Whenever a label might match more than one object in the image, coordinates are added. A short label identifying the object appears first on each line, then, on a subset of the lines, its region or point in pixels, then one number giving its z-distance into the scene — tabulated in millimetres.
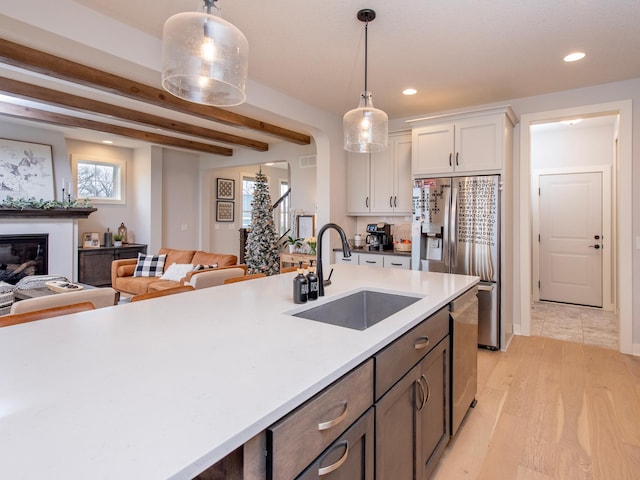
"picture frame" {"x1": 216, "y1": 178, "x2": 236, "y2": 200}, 8148
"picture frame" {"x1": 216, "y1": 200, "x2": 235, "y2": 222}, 8111
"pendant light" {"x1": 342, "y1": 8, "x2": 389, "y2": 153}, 2387
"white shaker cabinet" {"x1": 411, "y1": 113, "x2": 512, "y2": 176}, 3674
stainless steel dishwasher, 1968
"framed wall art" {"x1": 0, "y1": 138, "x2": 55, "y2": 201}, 5281
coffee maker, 4789
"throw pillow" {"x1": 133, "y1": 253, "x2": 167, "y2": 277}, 5398
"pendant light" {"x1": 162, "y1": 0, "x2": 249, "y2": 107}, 1397
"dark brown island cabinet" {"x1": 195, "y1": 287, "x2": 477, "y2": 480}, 801
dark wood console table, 6152
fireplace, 5320
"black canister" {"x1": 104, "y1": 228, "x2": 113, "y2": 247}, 6605
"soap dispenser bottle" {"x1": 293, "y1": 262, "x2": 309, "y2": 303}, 1723
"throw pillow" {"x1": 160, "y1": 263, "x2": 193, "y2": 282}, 5055
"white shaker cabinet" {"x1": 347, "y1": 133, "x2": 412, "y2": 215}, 4582
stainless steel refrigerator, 3645
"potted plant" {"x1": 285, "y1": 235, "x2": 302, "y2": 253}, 5943
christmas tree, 6453
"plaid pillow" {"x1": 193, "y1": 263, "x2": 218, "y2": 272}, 4787
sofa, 4878
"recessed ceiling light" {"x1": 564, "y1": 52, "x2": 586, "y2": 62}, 2973
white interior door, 5324
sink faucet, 1854
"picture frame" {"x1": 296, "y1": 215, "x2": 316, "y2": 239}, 6243
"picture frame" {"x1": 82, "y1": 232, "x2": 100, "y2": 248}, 6370
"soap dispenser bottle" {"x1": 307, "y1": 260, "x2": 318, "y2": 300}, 1778
